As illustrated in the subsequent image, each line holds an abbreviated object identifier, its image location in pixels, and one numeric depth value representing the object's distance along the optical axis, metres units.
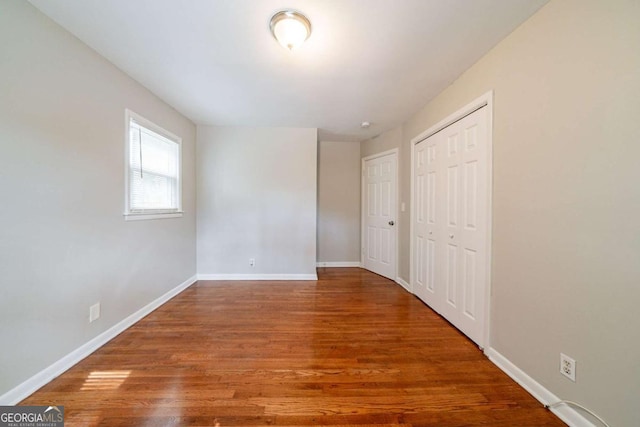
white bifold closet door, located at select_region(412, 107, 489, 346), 1.89
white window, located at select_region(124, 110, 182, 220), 2.25
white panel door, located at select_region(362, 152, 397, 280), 3.71
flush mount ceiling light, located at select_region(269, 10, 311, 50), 1.46
